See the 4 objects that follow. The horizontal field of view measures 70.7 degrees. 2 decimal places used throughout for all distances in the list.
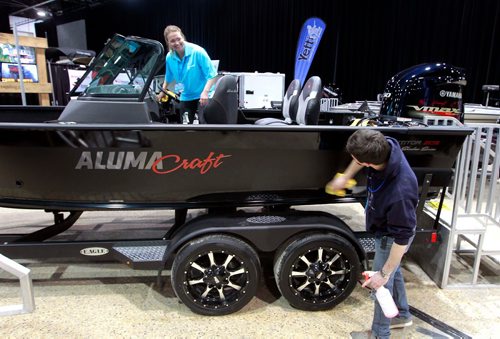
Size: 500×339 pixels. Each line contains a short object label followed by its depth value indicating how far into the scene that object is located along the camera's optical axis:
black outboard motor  3.07
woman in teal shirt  2.81
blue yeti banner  9.09
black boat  1.89
